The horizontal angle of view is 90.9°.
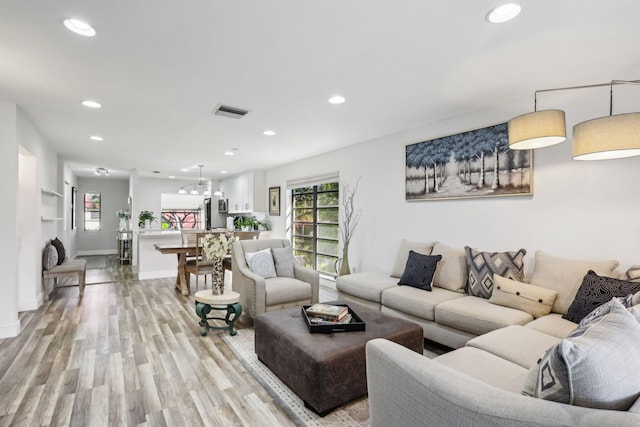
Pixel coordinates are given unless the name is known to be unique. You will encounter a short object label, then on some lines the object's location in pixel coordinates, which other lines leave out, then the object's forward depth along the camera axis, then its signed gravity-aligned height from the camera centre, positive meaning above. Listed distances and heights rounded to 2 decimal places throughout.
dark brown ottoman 2.02 -0.99
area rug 1.99 -1.32
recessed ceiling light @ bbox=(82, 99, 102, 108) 3.17 +1.12
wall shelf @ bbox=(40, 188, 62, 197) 4.51 +0.32
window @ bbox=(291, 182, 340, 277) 5.74 -0.26
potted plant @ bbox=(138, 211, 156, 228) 8.39 -0.12
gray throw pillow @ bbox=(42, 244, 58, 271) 4.62 -0.67
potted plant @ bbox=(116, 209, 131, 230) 8.81 -0.18
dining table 5.16 -0.78
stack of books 2.48 -0.83
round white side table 3.26 -1.03
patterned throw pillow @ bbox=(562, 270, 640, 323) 2.10 -0.55
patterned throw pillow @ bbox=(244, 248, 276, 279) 3.99 -0.65
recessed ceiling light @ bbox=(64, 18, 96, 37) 1.87 +1.14
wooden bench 4.60 -0.90
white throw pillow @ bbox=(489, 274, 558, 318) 2.55 -0.71
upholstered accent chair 3.57 -0.85
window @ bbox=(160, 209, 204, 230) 9.81 -0.21
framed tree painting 3.11 +0.50
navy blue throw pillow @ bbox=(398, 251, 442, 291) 3.35 -0.64
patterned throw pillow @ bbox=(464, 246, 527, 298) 2.91 -0.53
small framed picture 7.05 +0.26
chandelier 7.75 +0.64
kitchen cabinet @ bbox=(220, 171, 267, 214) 7.44 +0.49
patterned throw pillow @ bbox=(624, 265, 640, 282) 2.22 -0.45
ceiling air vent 3.36 +1.11
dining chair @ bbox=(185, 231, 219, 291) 5.10 -0.87
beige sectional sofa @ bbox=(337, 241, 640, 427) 0.90 -0.58
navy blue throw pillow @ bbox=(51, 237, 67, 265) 5.07 -0.59
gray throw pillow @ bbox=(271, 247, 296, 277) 4.19 -0.66
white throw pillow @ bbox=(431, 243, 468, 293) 3.29 -0.63
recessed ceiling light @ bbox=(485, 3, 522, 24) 1.71 +1.12
